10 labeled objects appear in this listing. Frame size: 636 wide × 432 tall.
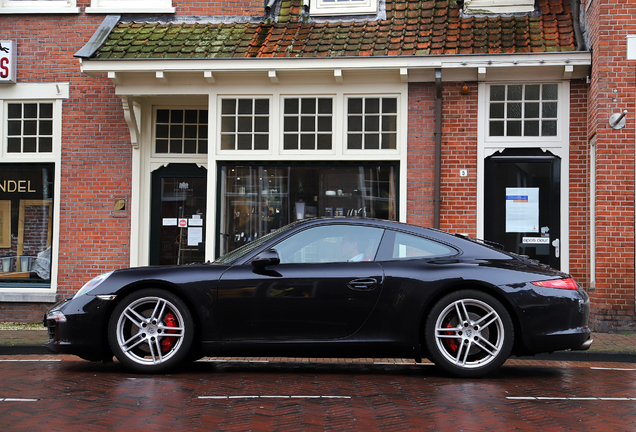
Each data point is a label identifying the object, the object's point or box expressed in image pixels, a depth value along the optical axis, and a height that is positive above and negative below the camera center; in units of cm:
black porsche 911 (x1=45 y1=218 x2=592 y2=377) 558 -69
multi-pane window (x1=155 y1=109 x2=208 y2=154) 1111 +163
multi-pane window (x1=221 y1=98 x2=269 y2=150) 1048 +159
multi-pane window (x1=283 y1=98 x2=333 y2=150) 1041 +162
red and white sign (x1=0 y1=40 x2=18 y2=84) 1078 +261
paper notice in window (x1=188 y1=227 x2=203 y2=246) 1096 -14
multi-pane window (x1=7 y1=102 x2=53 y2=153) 1096 +160
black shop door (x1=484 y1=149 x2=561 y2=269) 984 +42
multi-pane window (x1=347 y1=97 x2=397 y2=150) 1033 +164
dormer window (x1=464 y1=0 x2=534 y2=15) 1053 +352
